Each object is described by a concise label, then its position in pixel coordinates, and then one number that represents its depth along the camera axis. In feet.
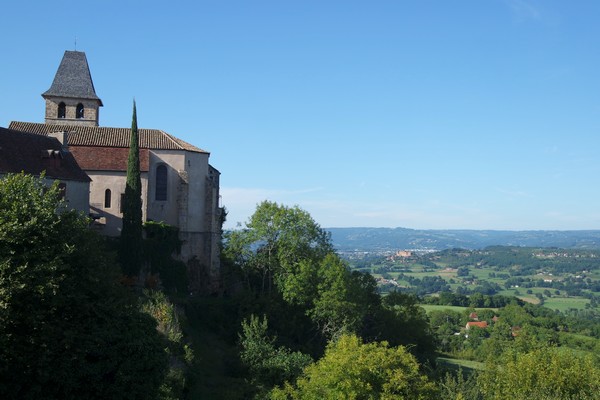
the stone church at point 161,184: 165.99
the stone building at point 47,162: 135.33
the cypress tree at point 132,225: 148.25
